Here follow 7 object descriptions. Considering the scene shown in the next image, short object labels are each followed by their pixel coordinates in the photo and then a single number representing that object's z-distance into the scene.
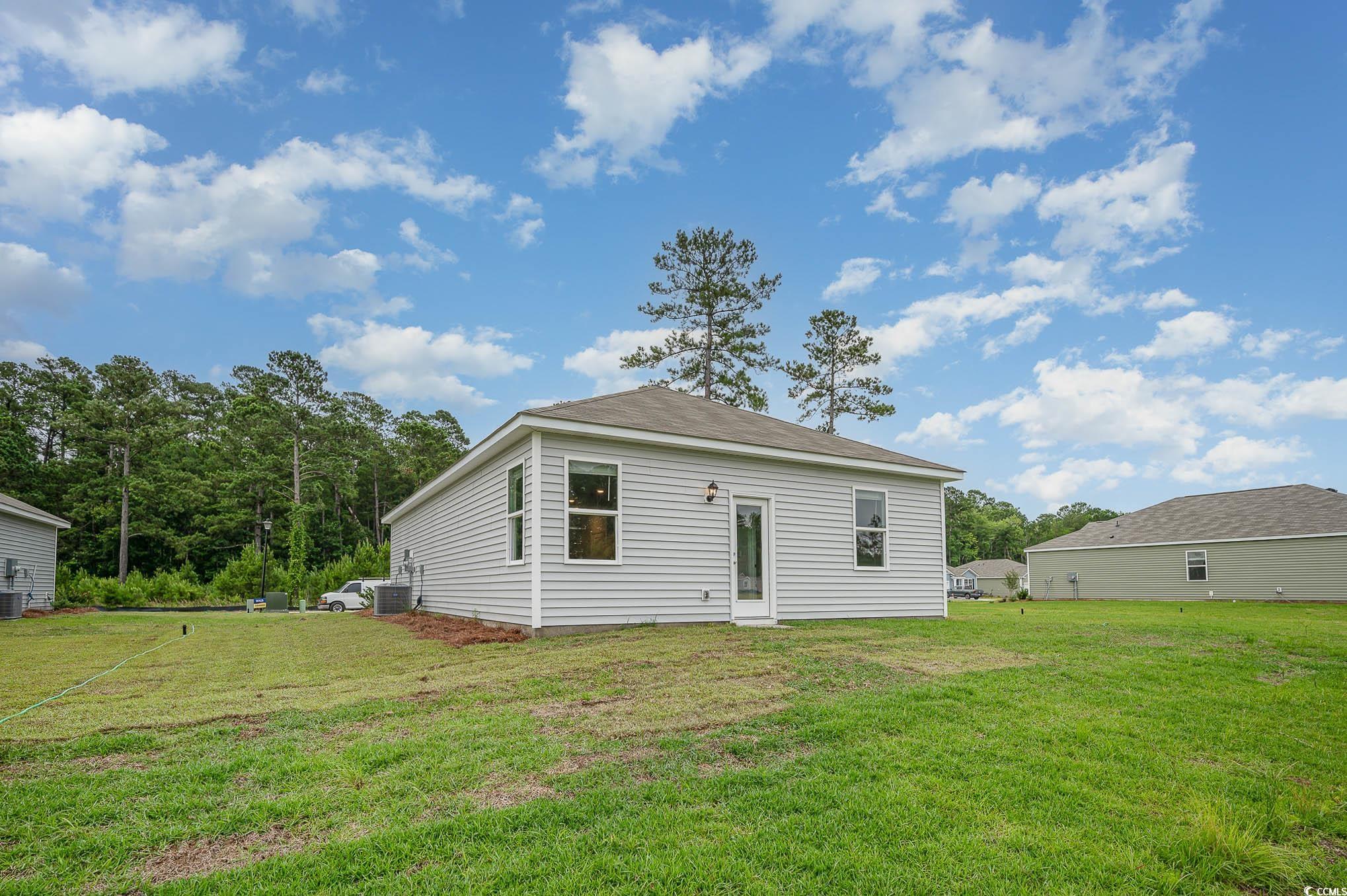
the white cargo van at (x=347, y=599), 23.44
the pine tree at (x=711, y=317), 26.95
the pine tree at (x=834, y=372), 30.39
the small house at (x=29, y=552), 18.14
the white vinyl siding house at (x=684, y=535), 8.81
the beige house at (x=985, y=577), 53.25
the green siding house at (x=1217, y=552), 23.25
